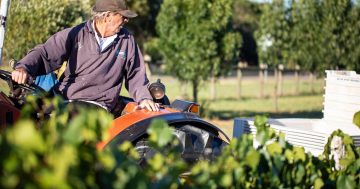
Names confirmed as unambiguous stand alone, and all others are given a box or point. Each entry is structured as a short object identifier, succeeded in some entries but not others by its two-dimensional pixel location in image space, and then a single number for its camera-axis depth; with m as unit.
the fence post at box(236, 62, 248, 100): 23.89
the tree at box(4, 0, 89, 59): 10.20
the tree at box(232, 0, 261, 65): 49.28
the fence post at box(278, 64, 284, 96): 23.27
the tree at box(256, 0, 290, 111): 21.50
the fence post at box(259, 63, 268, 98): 24.62
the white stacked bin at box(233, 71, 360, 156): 6.95
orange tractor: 4.25
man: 4.91
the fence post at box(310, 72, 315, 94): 30.06
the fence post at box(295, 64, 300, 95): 29.14
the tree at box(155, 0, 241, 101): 16.02
